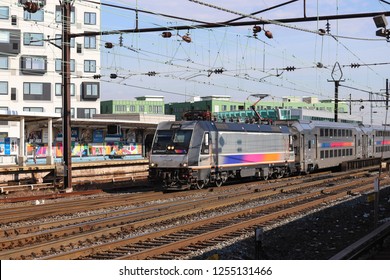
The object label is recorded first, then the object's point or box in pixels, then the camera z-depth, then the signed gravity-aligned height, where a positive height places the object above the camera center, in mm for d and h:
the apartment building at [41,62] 55719 +7565
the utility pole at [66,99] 24734 +1579
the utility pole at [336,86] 46647 +4138
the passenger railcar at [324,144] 33938 -642
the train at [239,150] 23766 -846
